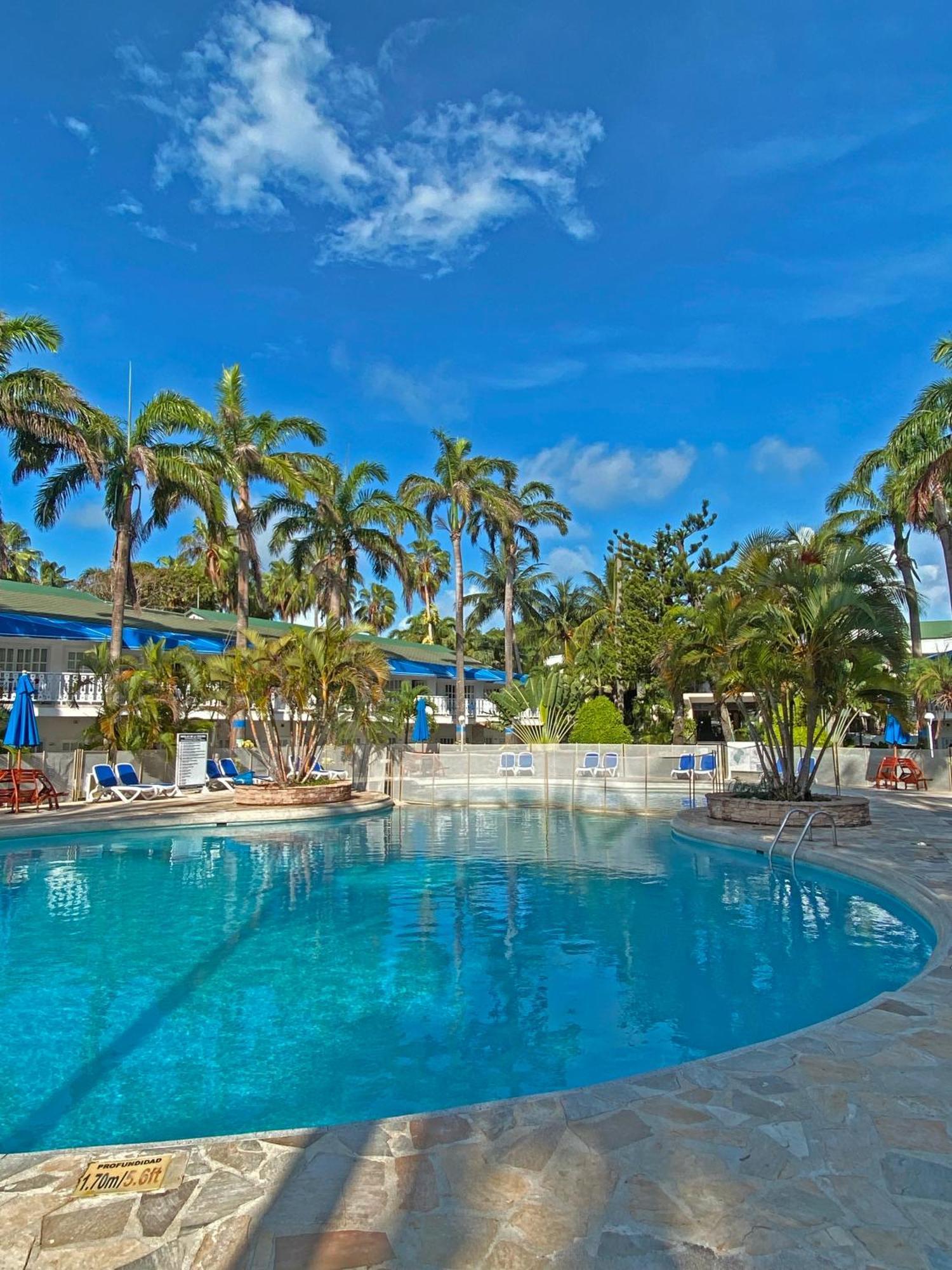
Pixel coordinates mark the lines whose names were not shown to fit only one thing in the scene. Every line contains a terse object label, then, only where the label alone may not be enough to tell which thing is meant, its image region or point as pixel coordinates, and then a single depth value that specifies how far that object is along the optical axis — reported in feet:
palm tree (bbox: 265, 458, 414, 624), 103.09
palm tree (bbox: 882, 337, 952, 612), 59.31
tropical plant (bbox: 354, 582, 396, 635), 199.00
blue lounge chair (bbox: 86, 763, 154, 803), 64.39
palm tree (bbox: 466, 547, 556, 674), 153.48
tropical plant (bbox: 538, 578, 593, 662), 163.63
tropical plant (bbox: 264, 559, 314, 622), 148.56
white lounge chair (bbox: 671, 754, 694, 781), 65.77
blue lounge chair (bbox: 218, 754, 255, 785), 75.55
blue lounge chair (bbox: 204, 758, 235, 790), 74.23
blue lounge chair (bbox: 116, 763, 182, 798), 65.92
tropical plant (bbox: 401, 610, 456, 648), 189.78
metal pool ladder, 37.60
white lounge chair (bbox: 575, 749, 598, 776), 70.74
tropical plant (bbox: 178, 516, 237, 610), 123.39
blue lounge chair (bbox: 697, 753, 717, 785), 65.92
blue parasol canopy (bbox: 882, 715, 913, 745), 81.30
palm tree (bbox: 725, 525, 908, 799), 46.85
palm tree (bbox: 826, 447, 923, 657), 104.01
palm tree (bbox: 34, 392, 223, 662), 76.43
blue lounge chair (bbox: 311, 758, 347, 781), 75.25
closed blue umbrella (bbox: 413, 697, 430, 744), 86.48
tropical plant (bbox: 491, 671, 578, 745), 107.14
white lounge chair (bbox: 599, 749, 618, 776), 70.28
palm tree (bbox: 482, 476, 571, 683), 123.24
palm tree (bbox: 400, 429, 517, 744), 115.55
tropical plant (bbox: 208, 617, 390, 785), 64.03
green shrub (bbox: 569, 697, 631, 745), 97.45
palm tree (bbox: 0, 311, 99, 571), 65.31
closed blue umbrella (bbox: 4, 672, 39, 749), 58.44
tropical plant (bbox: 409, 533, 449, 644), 176.35
